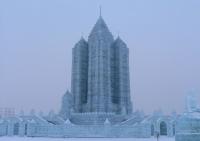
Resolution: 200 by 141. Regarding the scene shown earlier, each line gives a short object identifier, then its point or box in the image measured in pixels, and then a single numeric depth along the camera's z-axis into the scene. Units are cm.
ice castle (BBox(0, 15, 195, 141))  6425
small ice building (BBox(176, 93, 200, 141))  1628
